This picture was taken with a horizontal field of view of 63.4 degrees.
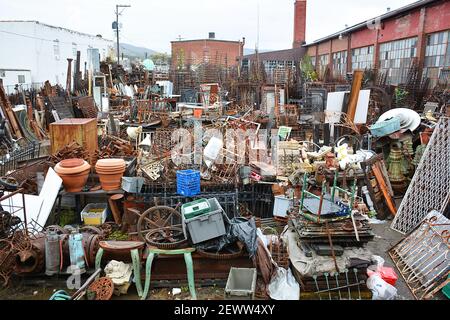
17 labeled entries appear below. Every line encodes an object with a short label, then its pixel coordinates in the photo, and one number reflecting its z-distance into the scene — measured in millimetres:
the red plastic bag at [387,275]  5160
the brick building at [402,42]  14031
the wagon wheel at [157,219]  6219
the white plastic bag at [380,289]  4903
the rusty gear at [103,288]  4859
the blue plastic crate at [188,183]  7090
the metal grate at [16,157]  8211
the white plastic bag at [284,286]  4973
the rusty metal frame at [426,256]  5105
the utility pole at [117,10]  32016
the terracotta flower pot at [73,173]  7129
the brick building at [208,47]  45031
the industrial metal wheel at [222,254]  5395
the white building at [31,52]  25188
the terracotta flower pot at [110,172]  7320
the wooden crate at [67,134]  8609
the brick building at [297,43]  33322
